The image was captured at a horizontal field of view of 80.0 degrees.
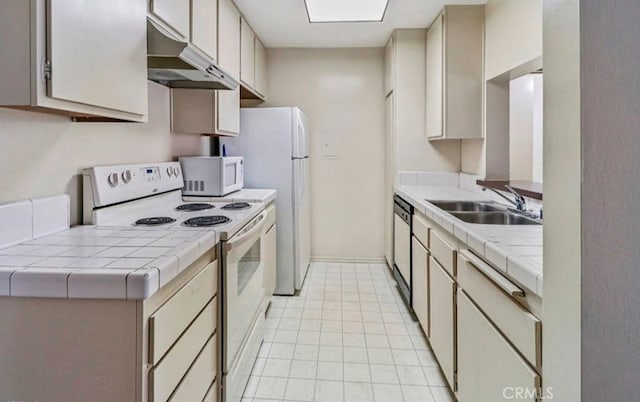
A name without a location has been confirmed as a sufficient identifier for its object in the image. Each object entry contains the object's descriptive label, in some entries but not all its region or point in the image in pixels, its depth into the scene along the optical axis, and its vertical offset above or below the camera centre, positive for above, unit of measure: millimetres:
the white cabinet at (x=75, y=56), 993 +390
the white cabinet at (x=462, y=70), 2967 +912
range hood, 1550 +576
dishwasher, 2775 -463
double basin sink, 2096 -158
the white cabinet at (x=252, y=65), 3109 +1108
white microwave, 2539 +74
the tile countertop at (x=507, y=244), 1052 -202
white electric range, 1585 -160
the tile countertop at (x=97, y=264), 927 -203
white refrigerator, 3117 +197
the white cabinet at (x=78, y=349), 941 -403
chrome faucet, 2133 -86
